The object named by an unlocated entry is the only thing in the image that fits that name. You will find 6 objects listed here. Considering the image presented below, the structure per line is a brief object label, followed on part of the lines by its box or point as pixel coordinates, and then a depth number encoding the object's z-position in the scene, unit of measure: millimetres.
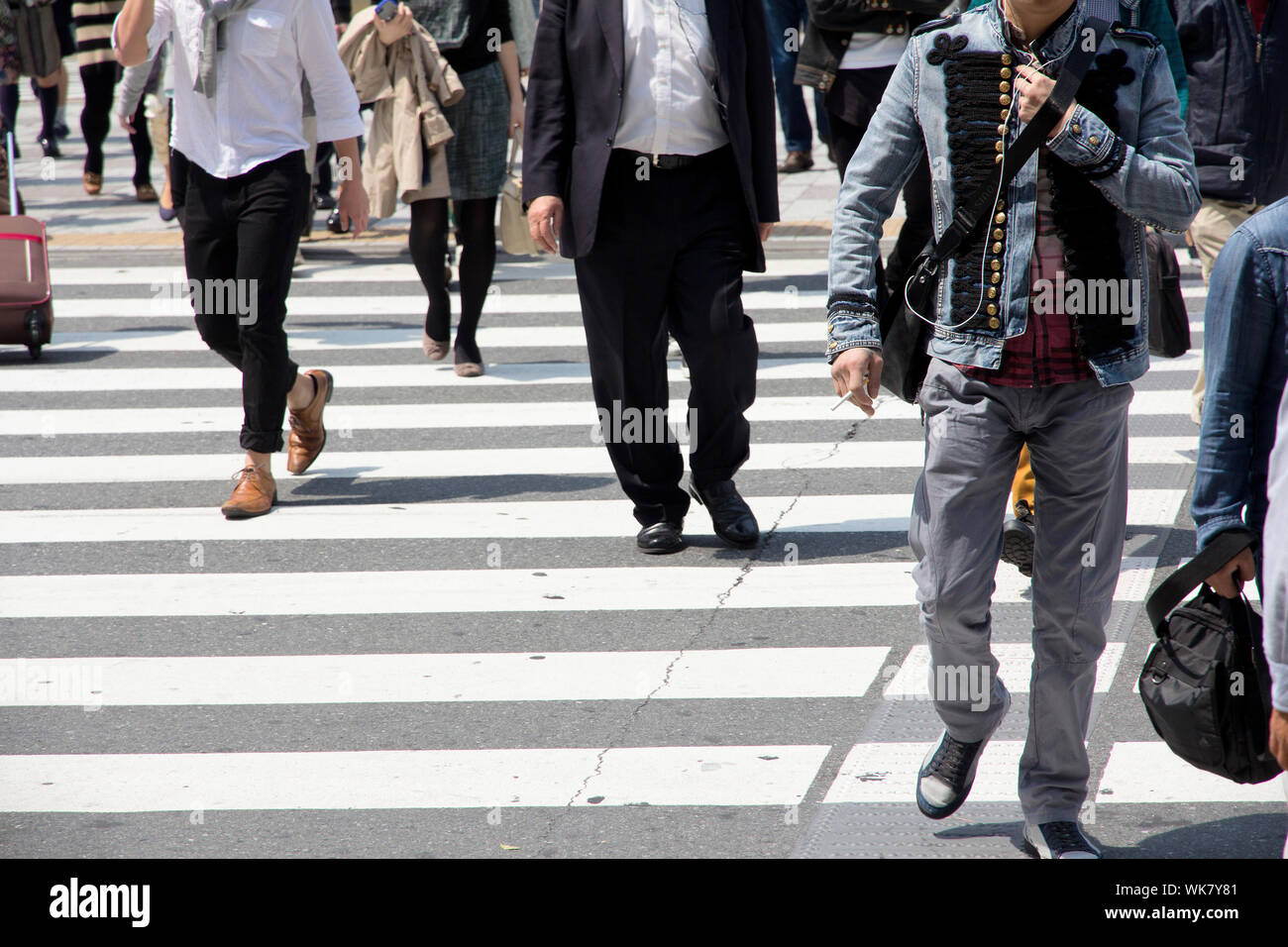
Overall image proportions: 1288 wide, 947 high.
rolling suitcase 18141
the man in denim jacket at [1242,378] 5859
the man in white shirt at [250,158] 12547
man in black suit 11500
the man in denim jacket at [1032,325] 6898
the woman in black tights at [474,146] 16844
